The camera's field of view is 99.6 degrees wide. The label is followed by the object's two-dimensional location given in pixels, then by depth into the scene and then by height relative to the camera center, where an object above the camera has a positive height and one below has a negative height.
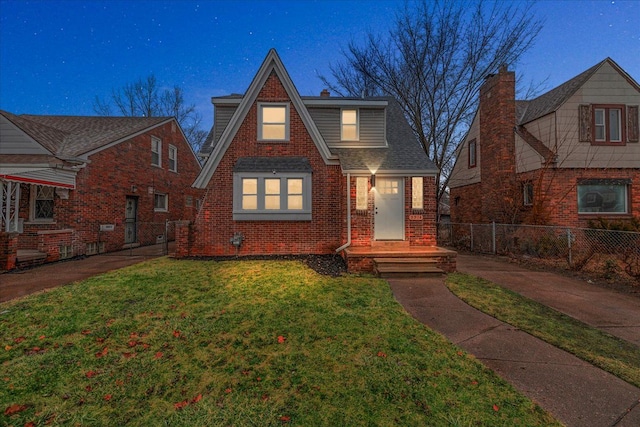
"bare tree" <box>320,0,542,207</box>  15.24 +8.86
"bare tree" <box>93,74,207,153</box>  27.58 +11.90
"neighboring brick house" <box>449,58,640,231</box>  11.23 +2.68
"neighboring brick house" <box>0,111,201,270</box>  9.04 +1.30
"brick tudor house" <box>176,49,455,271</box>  8.95 +0.97
